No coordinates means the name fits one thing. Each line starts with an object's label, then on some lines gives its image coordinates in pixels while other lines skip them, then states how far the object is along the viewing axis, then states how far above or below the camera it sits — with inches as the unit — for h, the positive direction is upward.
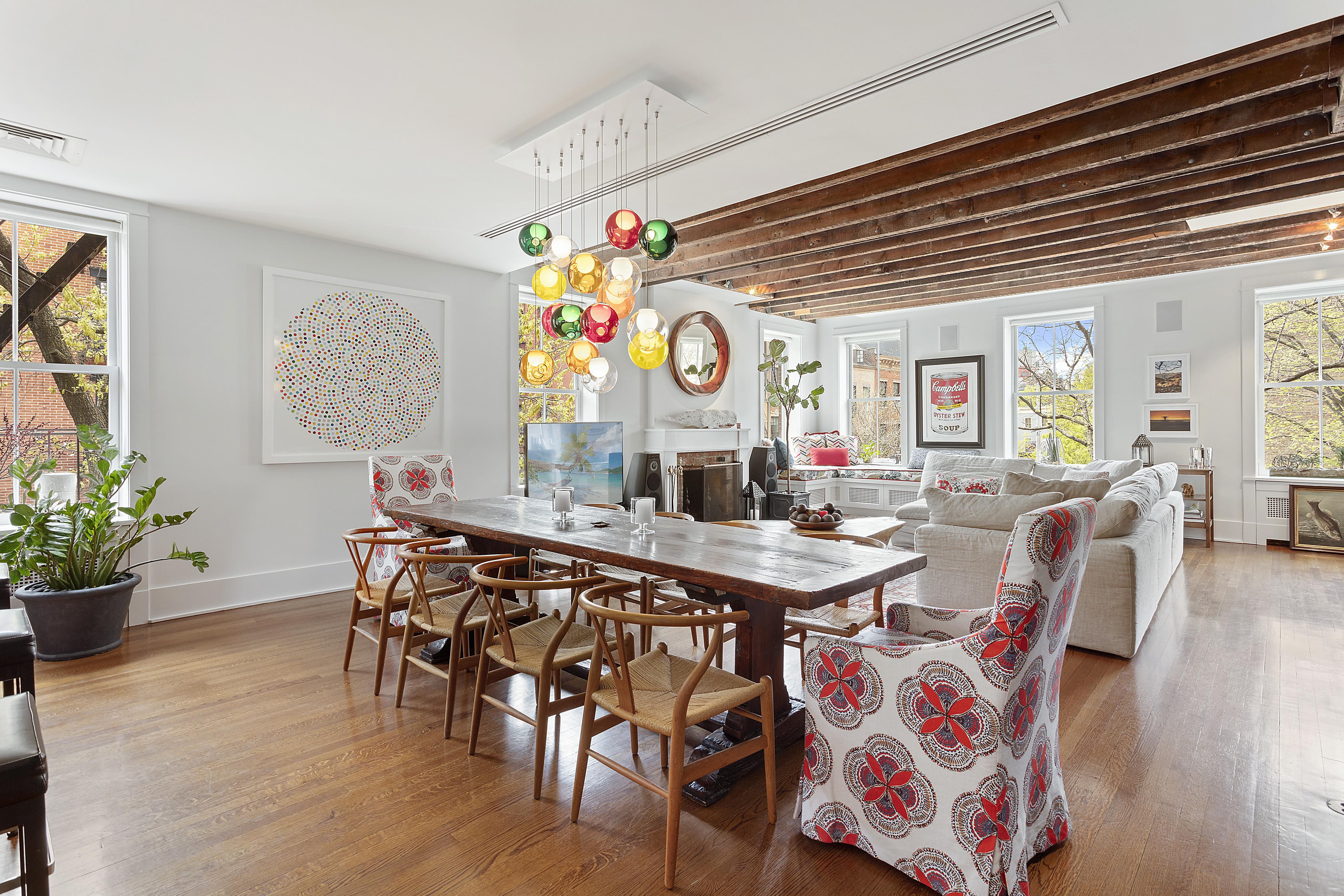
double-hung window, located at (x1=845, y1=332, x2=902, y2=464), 355.6 +25.3
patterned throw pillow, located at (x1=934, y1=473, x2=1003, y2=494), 229.5 -14.2
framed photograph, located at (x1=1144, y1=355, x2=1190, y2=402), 273.6 +25.9
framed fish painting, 240.5 -27.6
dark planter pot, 135.6 -34.5
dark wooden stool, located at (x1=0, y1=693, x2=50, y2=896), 51.4 -26.7
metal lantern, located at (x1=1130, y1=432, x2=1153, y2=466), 275.9 -2.9
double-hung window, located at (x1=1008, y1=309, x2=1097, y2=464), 301.4 +24.9
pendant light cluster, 112.6 +26.2
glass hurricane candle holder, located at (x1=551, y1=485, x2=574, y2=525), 130.9 -10.8
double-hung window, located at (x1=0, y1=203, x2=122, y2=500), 154.3 +26.9
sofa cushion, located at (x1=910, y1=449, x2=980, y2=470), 328.8 -7.1
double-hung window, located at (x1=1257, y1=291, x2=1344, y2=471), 254.2 +22.0
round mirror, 285.6 +39.0
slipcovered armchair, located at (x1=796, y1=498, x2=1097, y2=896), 65.2 -30.2
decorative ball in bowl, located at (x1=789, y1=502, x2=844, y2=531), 141.4 -15.6
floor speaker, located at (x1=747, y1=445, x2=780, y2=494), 304.0 -11.3
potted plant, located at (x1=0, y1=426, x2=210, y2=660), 135.3 -23.3
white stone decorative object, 286.4 +10.5
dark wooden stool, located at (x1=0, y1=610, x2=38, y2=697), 73.5 -22.2
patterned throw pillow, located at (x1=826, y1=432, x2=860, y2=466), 356.5 +0.2
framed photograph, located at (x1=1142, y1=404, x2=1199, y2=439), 272.2 +7.9
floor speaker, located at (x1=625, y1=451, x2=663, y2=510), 262.2 -13.0
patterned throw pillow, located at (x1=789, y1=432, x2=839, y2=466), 349.7 -1.0
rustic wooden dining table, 84.0 -16.4
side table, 258.8 -21.7
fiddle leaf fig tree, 320.2 +30.9
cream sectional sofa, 136.8 -29.0
